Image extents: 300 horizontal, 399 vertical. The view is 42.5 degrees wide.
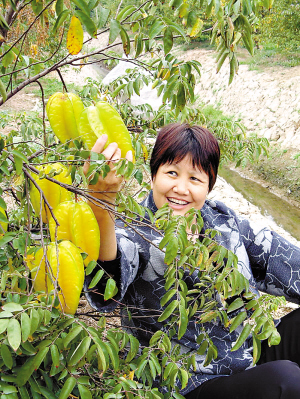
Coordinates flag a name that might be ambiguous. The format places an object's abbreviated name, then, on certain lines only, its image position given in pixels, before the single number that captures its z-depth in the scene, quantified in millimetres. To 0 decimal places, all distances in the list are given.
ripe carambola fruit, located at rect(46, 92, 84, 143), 1070
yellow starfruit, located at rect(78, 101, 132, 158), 990
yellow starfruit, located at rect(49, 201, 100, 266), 1001
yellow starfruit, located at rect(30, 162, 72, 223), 1101
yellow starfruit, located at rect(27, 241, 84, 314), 938
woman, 1436
